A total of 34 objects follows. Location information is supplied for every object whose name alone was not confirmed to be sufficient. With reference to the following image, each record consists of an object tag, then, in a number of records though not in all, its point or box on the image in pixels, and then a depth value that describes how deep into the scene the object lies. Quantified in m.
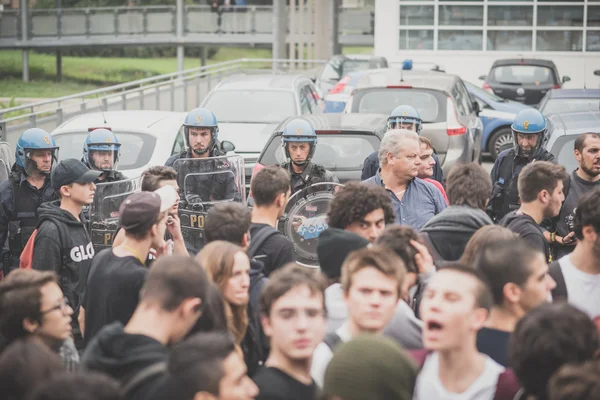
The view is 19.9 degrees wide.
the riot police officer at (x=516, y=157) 15.29
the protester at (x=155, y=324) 6.86
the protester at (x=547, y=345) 6.32
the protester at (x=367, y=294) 7.54
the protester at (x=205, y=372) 6.03
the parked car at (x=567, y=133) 16.86
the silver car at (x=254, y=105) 25.04
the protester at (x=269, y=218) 10.07
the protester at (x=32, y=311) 7.72
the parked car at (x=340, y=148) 17.99
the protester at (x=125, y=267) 8.94
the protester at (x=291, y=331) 6.83
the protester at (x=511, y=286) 7.63
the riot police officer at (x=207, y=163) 14.33
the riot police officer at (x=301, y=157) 14.88
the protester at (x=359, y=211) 9.74
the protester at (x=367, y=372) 5.97
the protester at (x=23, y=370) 6.08
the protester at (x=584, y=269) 9.10
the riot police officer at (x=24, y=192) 13.60
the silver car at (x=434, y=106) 22.72
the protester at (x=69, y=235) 11.30
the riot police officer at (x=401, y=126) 16.04
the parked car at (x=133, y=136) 20.18
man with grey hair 12.64
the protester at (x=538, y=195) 10.98
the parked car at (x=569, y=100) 24.61
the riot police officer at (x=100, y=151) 15.02
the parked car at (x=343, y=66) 42.60
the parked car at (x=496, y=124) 31.65
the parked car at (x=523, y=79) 37.93
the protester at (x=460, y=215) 10.45
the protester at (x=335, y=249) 9.04
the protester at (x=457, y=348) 6.81
